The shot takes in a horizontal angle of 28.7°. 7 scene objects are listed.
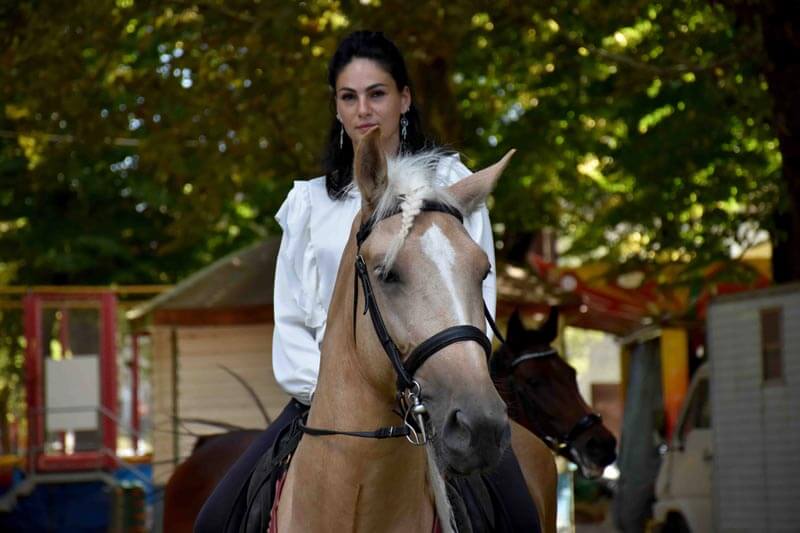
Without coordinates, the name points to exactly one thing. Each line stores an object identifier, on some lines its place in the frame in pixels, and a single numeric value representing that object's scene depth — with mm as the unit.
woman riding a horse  4668
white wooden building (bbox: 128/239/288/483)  18984
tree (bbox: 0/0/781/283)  15156
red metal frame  23328
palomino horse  4332
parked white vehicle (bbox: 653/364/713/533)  16266
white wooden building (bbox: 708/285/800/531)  14125
